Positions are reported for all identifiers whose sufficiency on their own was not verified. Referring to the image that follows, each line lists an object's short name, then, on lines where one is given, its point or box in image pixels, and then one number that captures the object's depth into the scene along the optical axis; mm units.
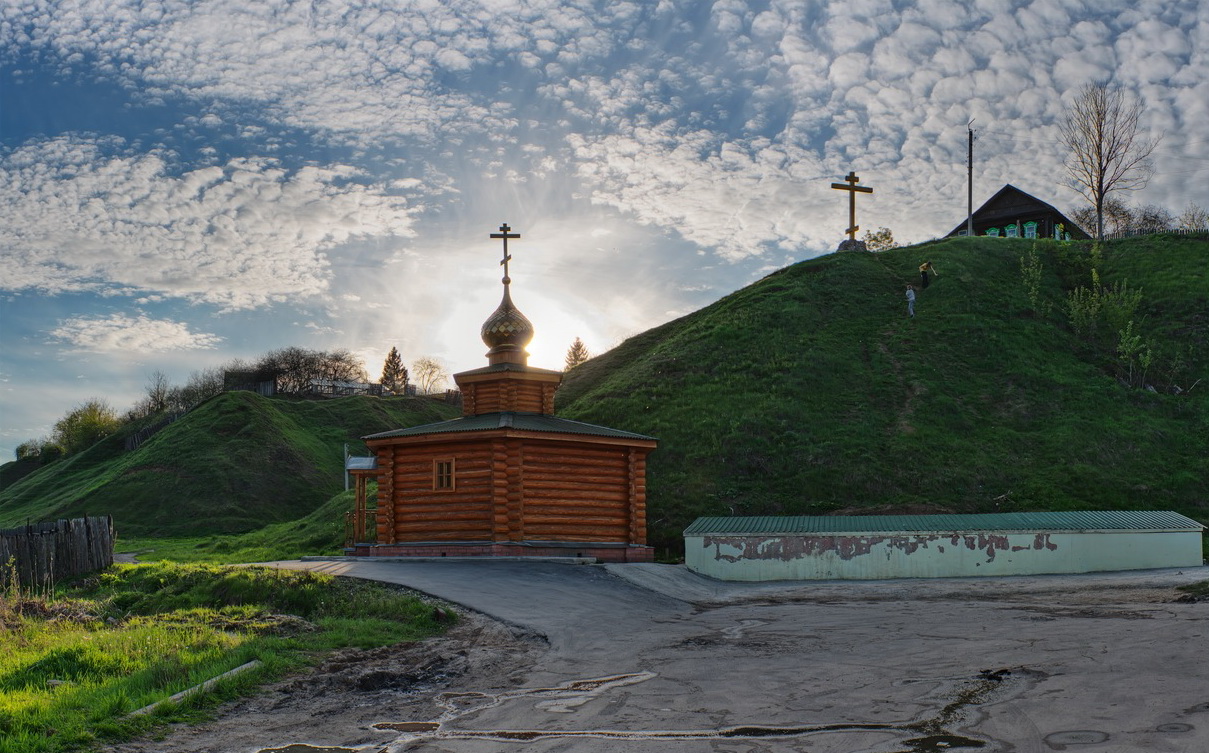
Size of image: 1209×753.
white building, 24203
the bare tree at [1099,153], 63000
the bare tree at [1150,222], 76500
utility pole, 69500
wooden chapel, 24703
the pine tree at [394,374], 99875
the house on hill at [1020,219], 71500
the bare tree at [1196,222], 63288
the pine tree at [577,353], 102925
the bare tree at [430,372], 118938
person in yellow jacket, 53844
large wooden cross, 57469
